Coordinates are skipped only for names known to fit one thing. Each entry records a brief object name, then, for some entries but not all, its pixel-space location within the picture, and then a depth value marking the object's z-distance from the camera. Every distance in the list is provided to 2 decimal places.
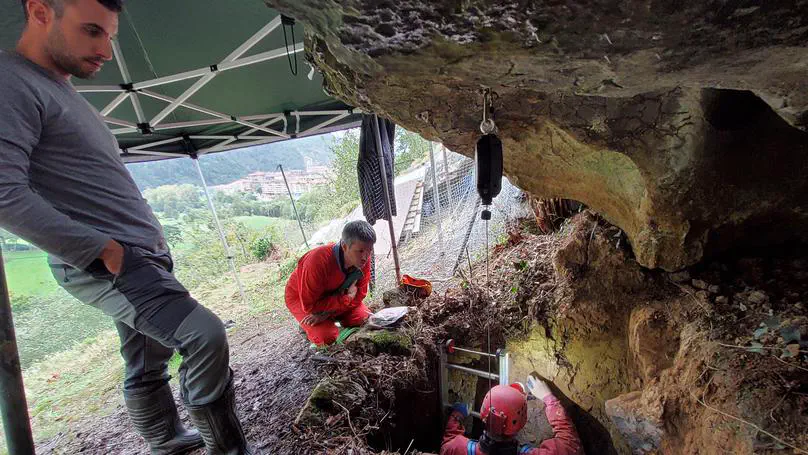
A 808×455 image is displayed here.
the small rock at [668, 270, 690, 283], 2.39
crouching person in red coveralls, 3.43
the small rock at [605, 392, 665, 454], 2.15
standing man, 1.20
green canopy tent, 2.42
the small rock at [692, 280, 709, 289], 2.27
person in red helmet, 2.68
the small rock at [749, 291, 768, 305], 2.01
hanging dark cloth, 4.91
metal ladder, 3.41
